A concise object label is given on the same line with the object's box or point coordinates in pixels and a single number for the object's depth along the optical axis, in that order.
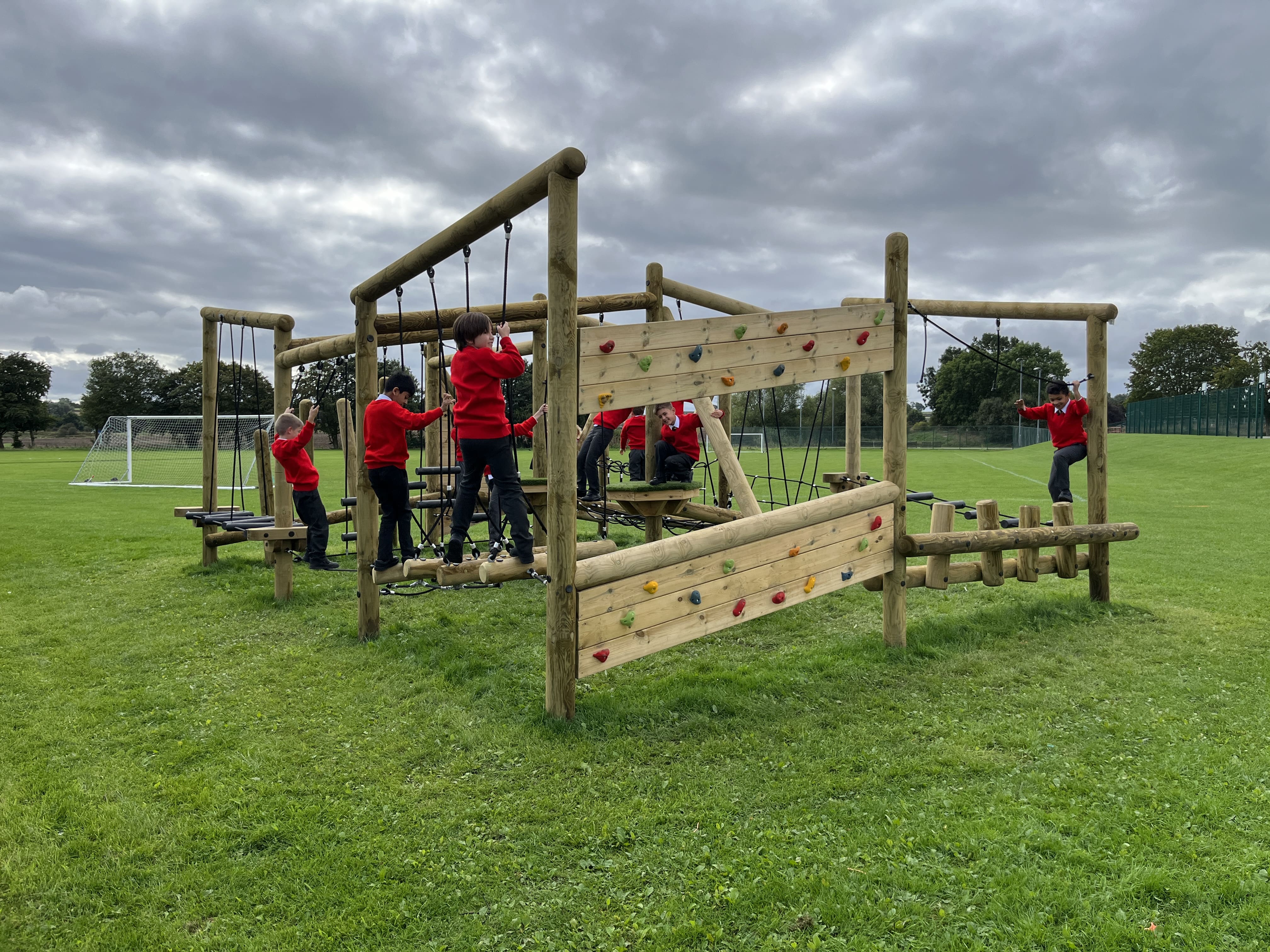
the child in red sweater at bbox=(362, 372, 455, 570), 6.77
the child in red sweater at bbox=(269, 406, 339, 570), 8.54
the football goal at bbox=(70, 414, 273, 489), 29.81
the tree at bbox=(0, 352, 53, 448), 81.69
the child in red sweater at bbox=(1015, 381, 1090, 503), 8.52
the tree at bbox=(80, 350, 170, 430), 89.25
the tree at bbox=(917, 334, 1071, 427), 76.12
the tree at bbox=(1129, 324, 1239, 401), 80.12
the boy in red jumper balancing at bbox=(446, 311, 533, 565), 5.76
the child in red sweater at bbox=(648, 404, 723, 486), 9.19
